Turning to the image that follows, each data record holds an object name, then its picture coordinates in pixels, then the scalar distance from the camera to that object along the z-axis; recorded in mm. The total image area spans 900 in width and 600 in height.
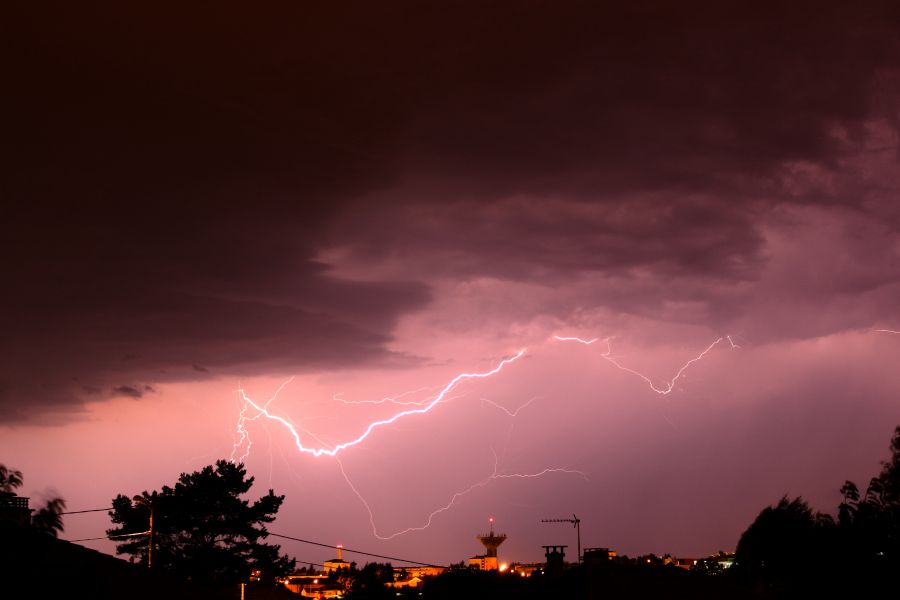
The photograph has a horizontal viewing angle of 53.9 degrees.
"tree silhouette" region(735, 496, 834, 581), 32125
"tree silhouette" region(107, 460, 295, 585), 41562
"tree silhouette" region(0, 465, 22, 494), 16844
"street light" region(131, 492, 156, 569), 31309
